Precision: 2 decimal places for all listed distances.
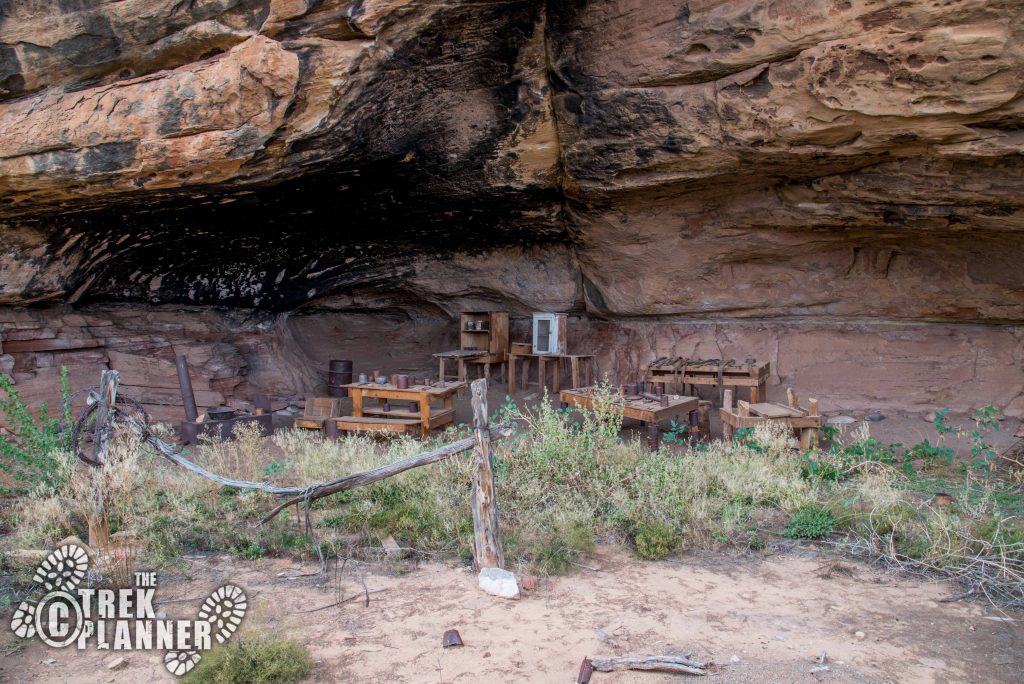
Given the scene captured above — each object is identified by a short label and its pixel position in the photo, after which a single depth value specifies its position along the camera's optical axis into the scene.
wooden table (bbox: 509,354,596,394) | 10.44
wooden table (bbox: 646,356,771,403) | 8.30
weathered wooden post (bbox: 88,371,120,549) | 4.95
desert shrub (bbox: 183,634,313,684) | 3.10
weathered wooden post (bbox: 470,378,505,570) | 4.34
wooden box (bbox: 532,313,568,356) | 10.66
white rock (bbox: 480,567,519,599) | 4.07
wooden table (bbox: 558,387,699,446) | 7.17
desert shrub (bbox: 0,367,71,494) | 5.53
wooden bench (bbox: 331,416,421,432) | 7.84
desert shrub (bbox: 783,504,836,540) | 4.99
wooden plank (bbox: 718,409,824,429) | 6.66
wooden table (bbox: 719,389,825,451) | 6.68
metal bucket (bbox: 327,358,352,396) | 10.82
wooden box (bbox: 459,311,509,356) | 11.30
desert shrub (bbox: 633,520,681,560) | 4.71
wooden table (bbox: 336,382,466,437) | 7.90
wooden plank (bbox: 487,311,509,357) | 11.28
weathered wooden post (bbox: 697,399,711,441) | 8.02
